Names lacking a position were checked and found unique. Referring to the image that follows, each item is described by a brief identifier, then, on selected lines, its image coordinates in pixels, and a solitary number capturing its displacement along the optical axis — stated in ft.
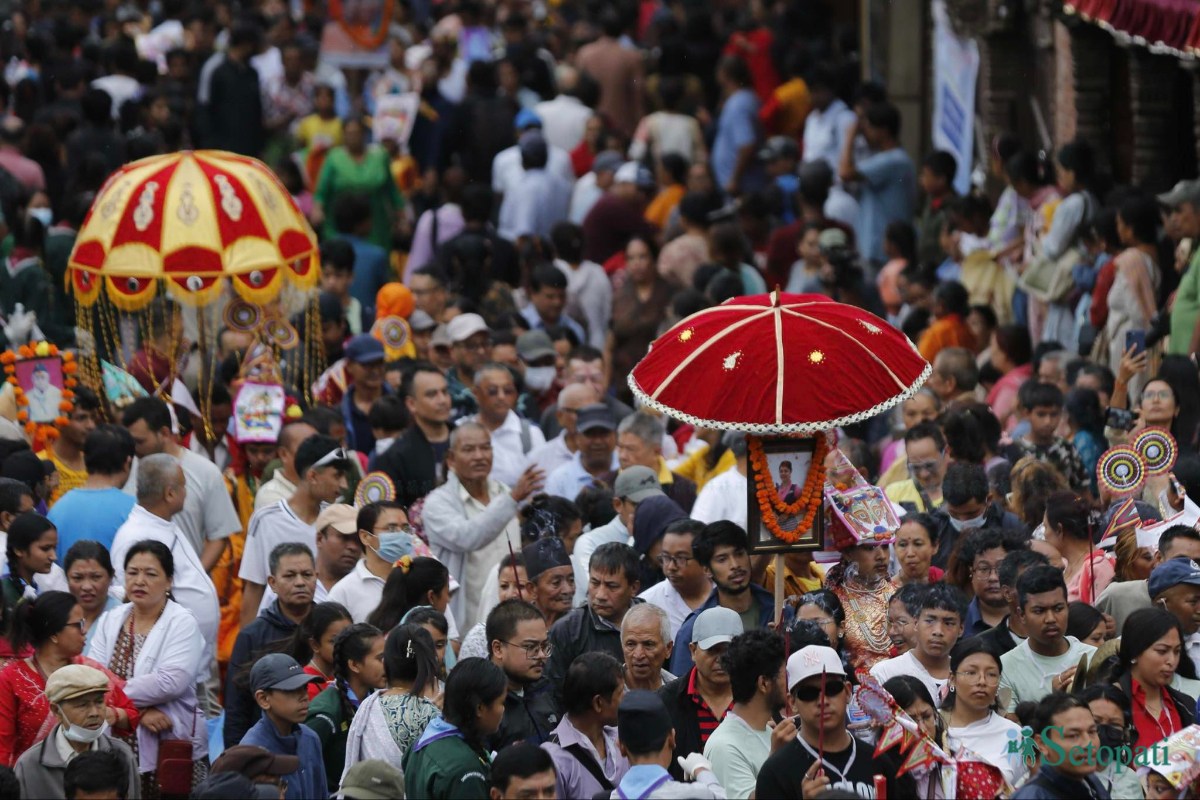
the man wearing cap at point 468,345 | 81.35
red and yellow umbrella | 78.07
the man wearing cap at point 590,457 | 70.18
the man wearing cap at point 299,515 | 64.34
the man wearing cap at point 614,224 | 103.09
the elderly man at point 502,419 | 72.90
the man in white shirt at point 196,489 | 67.46
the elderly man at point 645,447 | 68.69
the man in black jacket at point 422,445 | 70.08
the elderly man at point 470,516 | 64.54
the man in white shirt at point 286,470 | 67.00
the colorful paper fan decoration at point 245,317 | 80.38
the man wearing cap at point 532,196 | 108.27
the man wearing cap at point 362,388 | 77.30
